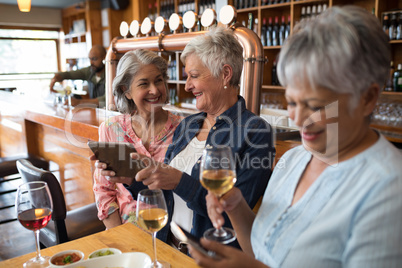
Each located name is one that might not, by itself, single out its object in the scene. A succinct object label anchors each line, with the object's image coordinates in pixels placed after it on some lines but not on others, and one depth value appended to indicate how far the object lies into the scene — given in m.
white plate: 1.09
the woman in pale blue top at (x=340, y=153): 0.77
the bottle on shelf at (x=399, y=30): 3.67
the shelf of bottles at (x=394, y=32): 3.66
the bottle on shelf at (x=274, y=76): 4.88
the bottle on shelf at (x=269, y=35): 4.77
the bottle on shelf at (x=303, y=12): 4.41
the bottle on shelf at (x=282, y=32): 4.64
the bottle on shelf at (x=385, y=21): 3.69
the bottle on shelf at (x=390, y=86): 3.86
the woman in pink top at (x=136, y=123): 1.97
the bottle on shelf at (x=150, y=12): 6.57
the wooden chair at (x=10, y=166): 3.38
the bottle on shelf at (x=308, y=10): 4.26
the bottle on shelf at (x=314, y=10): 4.22
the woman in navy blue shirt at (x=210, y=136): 1.46
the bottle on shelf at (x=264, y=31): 4.79
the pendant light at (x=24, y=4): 3.31
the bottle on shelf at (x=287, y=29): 4.55
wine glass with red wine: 1.15
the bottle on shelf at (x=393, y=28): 3.72
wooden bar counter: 2.92
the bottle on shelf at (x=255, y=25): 4.84
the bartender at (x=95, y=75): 4.98
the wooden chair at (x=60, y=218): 1.85
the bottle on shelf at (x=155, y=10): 6.49
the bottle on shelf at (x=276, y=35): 4.71
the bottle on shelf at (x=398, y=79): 3.79
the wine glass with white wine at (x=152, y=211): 1.06
